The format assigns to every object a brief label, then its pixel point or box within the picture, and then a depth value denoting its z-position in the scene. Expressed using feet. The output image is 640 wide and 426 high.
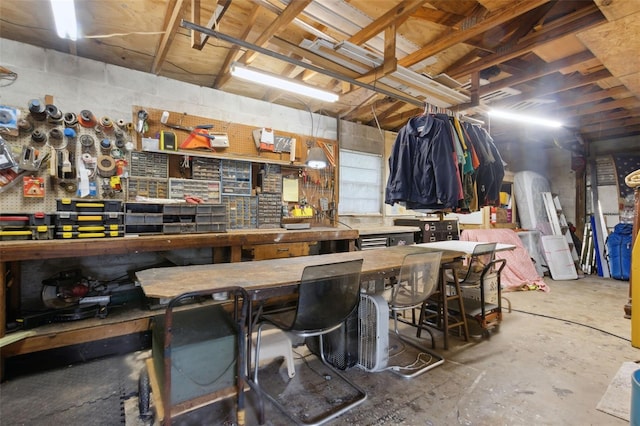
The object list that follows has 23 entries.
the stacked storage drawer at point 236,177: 12.33
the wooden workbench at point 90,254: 7.14
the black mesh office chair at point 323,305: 5.77
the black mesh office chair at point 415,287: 7.70
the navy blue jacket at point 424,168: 9.21
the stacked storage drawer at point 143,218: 9.05
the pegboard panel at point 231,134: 11.01
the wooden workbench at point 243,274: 5.46
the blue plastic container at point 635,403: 3.92
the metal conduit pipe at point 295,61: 6.95
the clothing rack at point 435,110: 10.08
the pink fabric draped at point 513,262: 16.35
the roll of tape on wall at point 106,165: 9.84
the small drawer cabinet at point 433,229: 16.51
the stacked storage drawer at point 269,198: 13.07
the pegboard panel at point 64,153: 8.86
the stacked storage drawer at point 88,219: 7.99
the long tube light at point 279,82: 8.64
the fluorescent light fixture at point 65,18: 6.03
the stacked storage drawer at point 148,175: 10.57
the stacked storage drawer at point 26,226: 7.56
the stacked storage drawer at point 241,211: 12.36
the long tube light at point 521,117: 12.78
